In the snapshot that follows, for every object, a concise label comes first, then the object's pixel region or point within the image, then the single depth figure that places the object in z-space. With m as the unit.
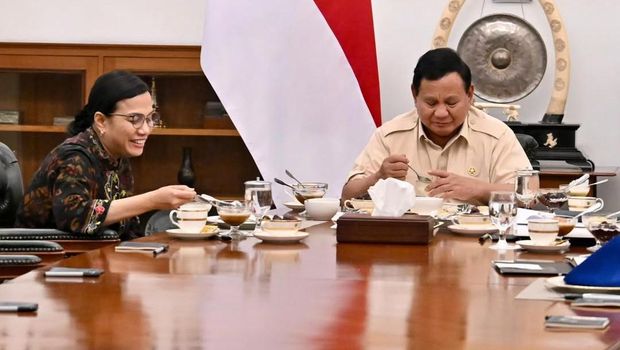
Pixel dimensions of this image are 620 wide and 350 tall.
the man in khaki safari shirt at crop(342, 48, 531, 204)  6.76
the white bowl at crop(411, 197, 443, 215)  5.56
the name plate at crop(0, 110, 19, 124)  10.17
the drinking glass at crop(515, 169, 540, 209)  5.40
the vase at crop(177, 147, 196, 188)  10.00
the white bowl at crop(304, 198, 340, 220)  5.70
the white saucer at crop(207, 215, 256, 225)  5.13
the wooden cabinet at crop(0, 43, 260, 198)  9.93
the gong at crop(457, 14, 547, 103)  9.63
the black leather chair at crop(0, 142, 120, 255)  5.08
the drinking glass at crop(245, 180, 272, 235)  4.83
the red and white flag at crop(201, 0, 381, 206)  9.34
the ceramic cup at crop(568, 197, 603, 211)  5.64
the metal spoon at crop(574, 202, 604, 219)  5.03
